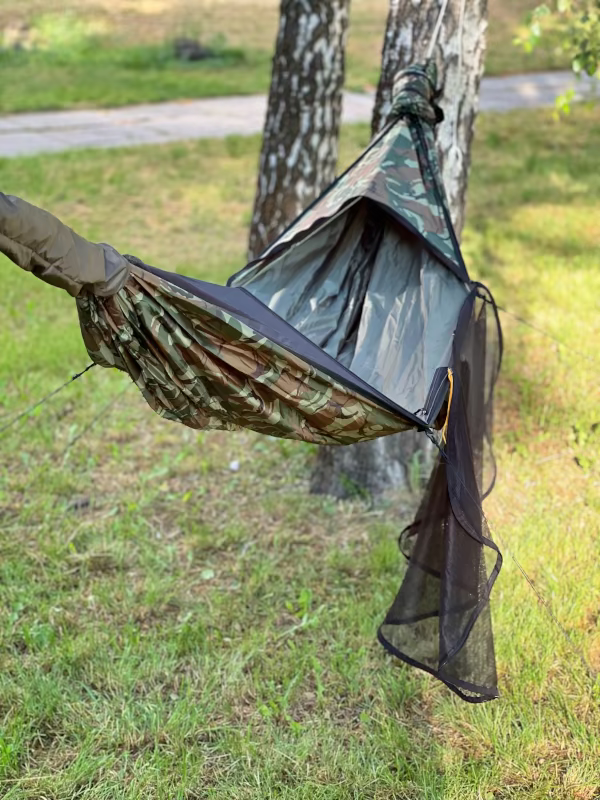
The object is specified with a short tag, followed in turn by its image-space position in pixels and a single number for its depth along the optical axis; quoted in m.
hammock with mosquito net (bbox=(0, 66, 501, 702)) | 1.88
